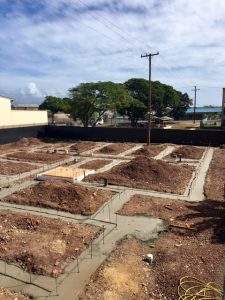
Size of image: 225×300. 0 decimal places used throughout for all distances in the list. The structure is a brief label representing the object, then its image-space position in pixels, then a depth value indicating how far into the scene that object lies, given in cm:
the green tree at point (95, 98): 4347
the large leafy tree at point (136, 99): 5682
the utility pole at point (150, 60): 3082
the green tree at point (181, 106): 7869
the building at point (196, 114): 9129
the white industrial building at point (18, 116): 3888
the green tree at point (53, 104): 6588
